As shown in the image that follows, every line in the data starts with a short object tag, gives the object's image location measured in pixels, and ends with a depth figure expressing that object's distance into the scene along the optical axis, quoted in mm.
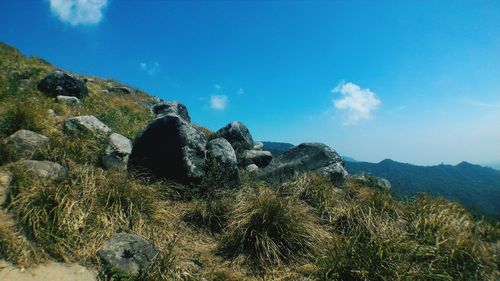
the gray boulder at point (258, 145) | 16556
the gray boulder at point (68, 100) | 13781
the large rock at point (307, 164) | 10906
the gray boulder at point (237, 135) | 14548
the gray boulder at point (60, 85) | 14457
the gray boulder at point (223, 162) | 9141
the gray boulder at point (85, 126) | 9898
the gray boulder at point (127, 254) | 5195
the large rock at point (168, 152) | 8914
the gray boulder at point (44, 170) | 6858
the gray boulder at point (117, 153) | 8891
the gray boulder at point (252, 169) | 12252
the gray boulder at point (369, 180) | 11136
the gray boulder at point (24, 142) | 7996
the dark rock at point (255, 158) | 13531
